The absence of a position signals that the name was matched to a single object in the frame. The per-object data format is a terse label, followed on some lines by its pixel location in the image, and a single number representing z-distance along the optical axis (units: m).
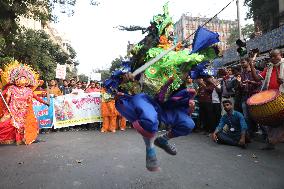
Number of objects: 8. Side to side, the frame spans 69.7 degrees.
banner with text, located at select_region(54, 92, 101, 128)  6.60
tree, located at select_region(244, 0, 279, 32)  14.43
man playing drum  3.43
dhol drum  3.35
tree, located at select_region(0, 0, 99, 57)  7.17
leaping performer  2.38
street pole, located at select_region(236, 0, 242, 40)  8.67
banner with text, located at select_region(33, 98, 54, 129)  6.43
